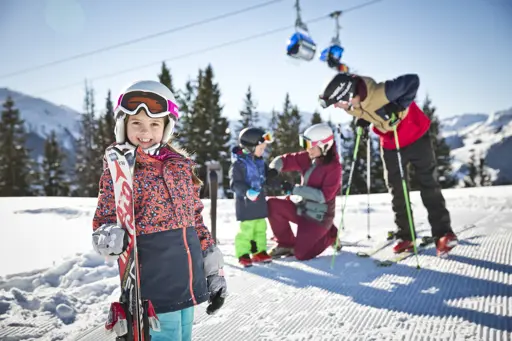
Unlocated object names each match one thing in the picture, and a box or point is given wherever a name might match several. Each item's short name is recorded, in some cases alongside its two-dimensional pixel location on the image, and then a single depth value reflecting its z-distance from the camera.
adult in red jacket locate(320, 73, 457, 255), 3.65
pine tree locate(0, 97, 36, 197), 30.47
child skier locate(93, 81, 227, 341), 1.48
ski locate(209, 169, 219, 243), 4.77
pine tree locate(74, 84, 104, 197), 33.16
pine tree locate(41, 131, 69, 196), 33.97
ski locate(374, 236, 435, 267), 3.75
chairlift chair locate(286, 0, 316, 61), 8.45
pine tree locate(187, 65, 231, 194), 29.31
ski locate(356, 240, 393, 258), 4.14
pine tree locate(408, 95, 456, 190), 32.31
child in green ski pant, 4.26
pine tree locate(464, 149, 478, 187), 38.47
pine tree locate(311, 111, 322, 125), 37.41
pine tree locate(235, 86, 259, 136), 36.31
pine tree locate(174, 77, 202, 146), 29.81
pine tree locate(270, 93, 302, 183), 33.56
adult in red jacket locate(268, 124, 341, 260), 4.30
